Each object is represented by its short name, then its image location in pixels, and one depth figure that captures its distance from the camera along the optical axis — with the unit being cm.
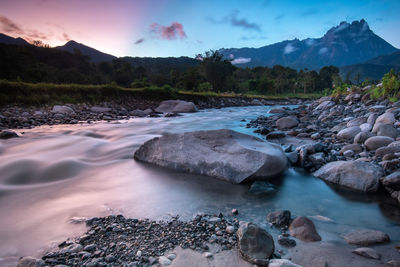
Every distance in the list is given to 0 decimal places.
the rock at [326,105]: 1360
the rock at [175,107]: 1848
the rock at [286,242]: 204
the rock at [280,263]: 162
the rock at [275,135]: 696
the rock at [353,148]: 483
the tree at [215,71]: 5056
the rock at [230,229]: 219
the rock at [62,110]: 1174
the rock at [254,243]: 181
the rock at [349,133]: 602
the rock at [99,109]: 1409
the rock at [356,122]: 715
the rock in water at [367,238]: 208
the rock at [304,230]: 216
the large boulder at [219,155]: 360
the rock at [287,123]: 940
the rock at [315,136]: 675
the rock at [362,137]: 527
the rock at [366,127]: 612
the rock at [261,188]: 325
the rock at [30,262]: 169
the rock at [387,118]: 595
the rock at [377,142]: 468
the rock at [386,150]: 412
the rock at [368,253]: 187
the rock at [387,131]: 512
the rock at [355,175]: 323
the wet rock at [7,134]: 652
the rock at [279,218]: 239
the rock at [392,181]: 300
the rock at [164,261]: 177
